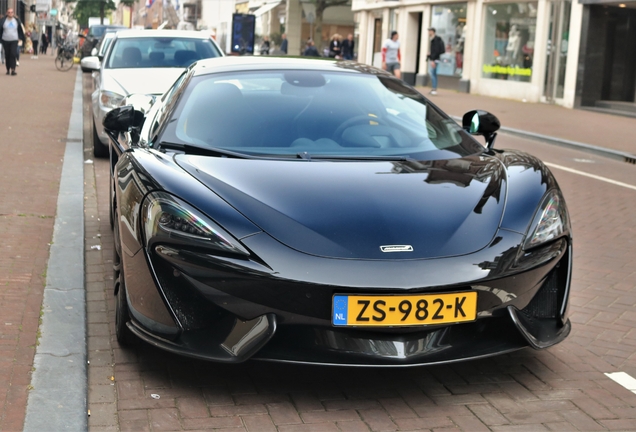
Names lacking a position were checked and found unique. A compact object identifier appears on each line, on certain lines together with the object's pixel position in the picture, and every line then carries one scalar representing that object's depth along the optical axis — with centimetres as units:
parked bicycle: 3353
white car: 1038
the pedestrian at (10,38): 2725
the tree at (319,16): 4741
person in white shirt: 2594
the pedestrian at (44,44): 5253
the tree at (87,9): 9286
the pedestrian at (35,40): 4494
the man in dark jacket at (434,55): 2900
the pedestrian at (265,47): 5353
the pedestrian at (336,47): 3416
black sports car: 338
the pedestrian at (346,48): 4012
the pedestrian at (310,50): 3375
